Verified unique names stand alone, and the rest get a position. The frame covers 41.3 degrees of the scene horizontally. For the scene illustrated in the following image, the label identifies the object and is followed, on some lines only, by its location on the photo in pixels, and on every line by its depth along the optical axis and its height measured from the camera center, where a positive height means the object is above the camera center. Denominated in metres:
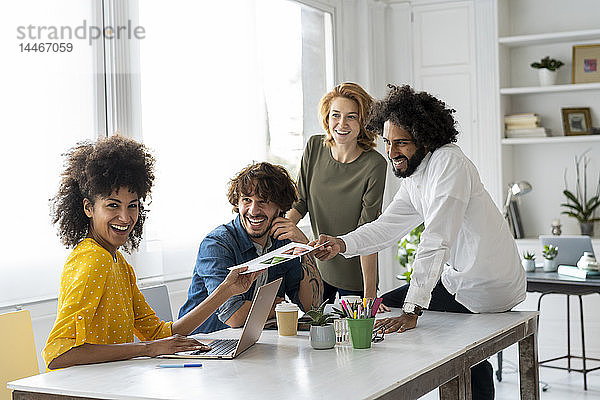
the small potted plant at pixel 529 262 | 4.51 -0.50
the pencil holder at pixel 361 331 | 2.26 -0.43
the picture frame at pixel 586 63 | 5.36 +0.74
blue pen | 2.10 -0.48
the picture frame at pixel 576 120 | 5.44 +0.36
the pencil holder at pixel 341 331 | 2.34 -0.44
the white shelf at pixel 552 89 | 5.24 +0.57
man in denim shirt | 2.66 -0.19
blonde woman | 3.60 -0.02
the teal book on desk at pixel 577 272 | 4.26 -0.54
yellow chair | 2.44 -0.49
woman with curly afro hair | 2.13 -0.24
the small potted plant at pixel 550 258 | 4.48 -0.48
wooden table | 1.84 -0.48
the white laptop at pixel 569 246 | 4.55 -0.42
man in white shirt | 2.62 -0.15
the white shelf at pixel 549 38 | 5.24 +0.92
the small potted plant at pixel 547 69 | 5.43 +0.71
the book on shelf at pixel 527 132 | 5.44 +0.29
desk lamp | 4.94 -0.09
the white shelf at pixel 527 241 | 5.34 -0.45
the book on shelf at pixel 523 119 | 5.46 +0.38
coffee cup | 2.51 -0.43
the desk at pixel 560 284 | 4.17 -0.59
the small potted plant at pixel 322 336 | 2.28 -0.45
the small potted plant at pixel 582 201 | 5.38 -0.20
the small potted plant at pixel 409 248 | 5.26 -0.47
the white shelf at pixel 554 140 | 5.24 +0.23
